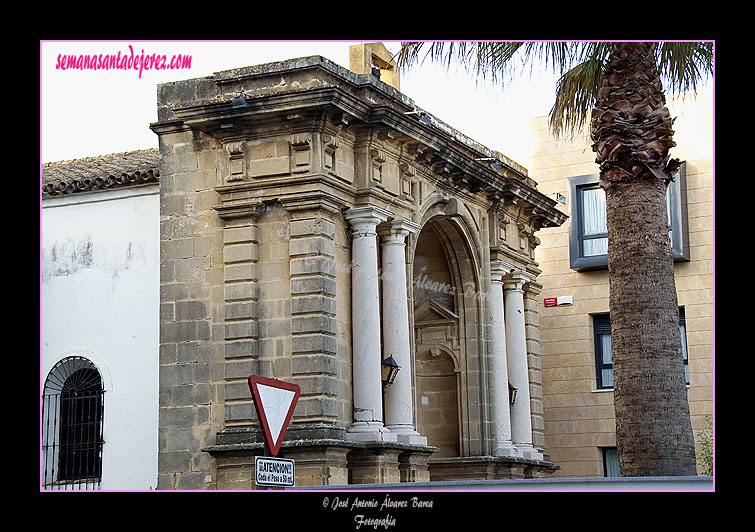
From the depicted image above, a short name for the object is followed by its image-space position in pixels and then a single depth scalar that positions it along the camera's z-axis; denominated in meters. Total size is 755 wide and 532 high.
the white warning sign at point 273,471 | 10.64
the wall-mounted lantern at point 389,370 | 19.23
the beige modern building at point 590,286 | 27.36
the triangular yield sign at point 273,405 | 10.94
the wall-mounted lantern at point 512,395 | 23.73
